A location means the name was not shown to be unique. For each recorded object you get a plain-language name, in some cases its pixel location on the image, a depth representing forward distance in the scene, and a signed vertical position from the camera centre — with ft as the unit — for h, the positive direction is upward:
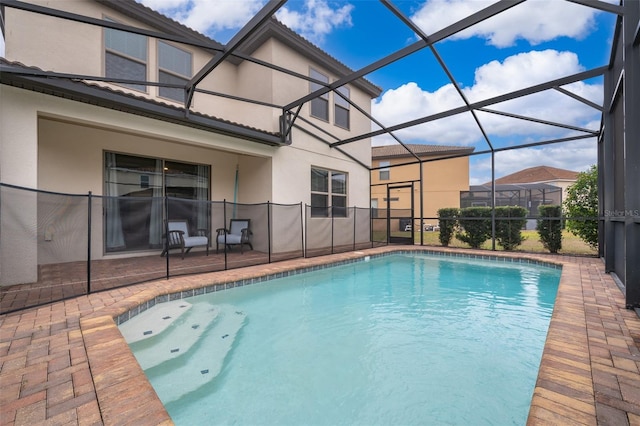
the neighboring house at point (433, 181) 60.39 +7.12
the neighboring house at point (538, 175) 103.41 +14.86
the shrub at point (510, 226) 26.96 -1.27
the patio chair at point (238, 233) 21.17 -1.48
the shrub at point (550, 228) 24.51 -1.34
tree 22.63 +0.63
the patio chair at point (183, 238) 16.81 -1.51
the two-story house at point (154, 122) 13.33 +5.80
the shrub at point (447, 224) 30.25 -1.14
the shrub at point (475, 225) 28.19 -1.20
